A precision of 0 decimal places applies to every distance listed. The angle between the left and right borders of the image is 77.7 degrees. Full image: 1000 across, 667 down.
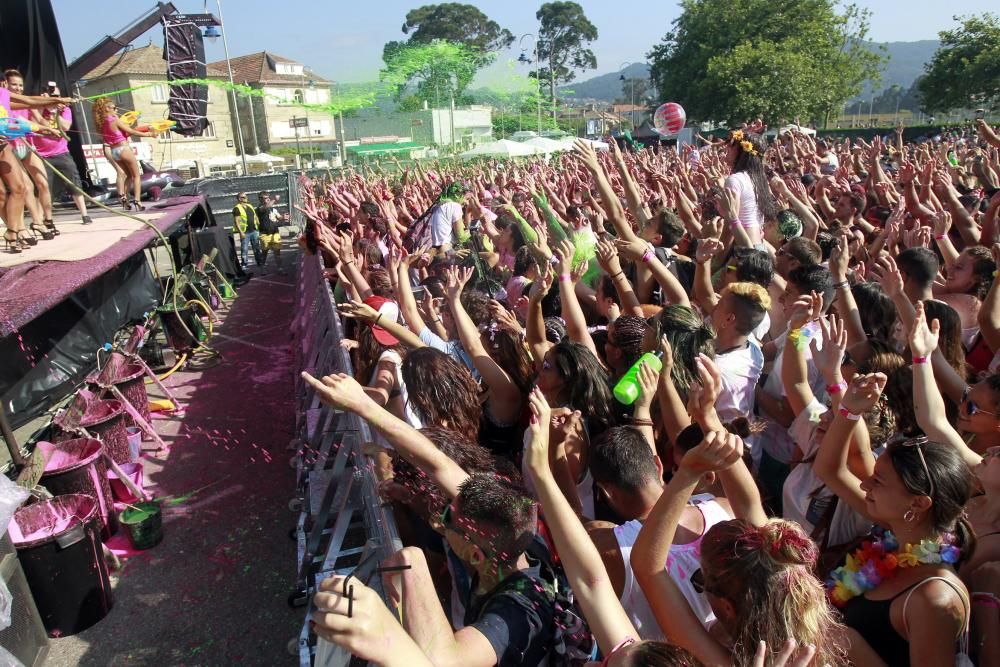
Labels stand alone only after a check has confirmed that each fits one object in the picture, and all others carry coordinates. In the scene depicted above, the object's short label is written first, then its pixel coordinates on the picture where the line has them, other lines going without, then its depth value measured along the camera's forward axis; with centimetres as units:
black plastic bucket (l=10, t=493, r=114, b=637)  343
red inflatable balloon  1130
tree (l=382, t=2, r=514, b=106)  9194
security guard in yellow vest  1364
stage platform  468
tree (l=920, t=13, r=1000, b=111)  3712
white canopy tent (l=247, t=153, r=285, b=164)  3425
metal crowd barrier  275
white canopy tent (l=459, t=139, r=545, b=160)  2508
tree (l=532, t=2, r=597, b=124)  10088
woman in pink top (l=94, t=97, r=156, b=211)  992
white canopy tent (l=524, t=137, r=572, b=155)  2675
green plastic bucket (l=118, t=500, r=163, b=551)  425
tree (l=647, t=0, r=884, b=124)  3925
